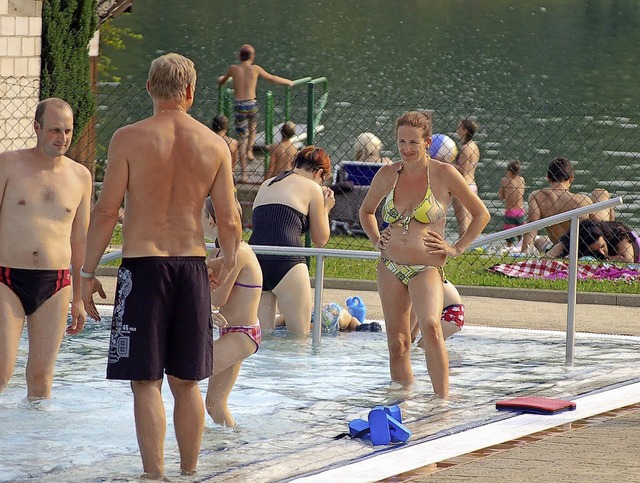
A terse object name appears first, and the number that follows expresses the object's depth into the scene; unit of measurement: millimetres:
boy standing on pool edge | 30718
